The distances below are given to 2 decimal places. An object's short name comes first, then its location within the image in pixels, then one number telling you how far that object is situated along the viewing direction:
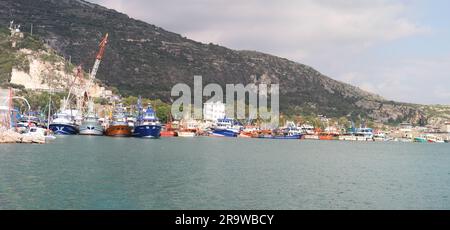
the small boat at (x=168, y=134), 197.88
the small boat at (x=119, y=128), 160.00
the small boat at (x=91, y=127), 165.00
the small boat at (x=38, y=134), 100.67
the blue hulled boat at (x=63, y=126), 158.98
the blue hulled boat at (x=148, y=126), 154.12
